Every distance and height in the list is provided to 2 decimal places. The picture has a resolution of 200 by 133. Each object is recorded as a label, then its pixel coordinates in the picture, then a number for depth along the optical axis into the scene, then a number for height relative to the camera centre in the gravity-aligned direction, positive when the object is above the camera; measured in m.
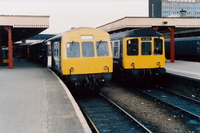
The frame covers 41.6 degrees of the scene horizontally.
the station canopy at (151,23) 22.10 +2.76
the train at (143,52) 14.08 +0.12
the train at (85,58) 11.36 -0.15
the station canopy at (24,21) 20.53 +2.66
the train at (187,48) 26.73 +0.60
